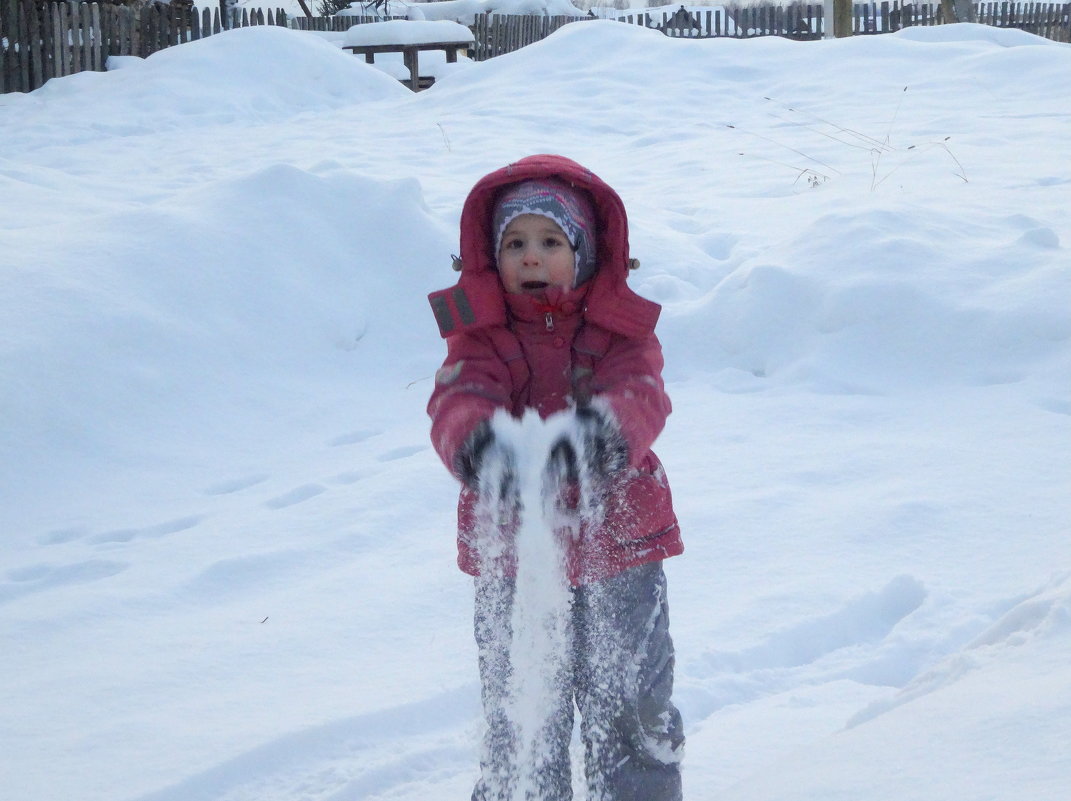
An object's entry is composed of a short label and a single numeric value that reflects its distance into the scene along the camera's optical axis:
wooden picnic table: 16.56
